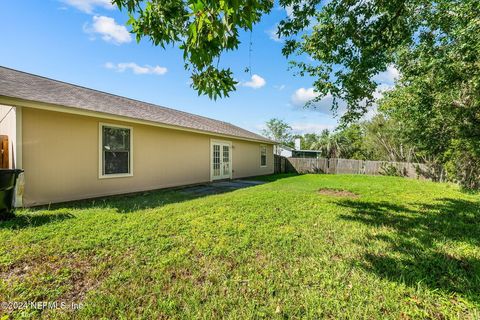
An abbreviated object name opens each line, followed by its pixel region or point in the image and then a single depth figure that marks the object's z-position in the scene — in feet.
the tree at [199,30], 7.12
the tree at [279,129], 167.29
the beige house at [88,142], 18.28
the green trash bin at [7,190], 14.48
